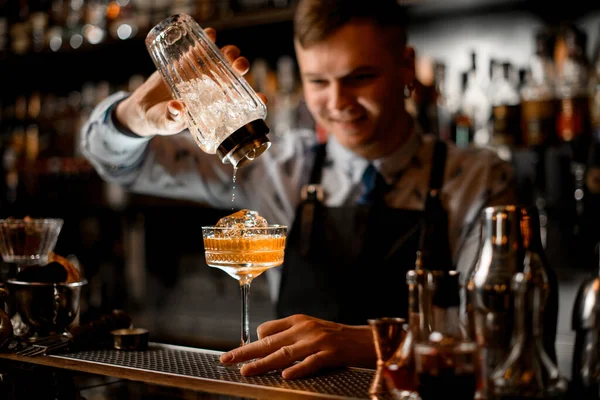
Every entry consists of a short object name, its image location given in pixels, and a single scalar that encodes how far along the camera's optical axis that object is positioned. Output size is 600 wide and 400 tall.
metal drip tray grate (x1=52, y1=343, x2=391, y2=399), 1.00
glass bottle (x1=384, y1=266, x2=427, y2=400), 0.87
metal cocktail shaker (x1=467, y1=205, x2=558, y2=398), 0.96
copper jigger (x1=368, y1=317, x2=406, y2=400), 0.96
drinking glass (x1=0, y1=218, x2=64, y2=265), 1.41
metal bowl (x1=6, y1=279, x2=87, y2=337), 1.30
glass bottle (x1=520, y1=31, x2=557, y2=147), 2.42
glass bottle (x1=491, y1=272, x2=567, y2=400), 0.87
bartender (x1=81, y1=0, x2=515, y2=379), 1.85
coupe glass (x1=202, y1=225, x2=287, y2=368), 1.20
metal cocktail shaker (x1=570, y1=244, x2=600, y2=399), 0.90
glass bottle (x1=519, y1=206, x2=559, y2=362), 0.92
